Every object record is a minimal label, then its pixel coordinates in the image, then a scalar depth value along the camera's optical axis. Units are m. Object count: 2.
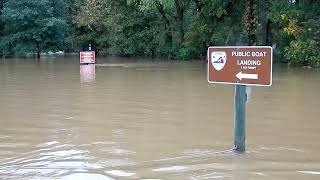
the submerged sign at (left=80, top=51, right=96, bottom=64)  31.58
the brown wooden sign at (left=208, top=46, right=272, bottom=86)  5.63
